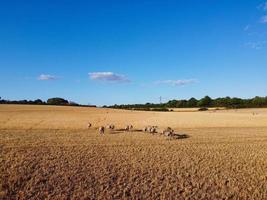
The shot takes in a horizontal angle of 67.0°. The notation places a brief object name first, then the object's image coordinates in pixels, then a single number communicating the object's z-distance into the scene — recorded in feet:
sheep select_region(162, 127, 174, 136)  64.71
